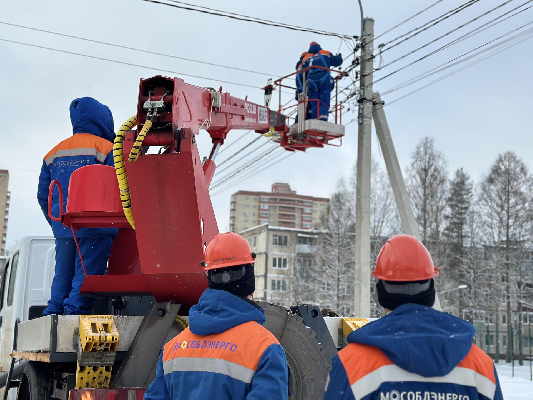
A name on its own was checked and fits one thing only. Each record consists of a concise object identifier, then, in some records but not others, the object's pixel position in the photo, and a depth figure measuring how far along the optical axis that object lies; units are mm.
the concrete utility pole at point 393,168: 13009
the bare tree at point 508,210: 35406
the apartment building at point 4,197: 83562
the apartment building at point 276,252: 53431
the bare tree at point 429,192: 35219
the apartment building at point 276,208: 122188
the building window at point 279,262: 67750
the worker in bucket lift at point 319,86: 12273
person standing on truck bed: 5375
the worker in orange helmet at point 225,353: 2617
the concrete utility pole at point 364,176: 14164
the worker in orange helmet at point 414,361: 2032
